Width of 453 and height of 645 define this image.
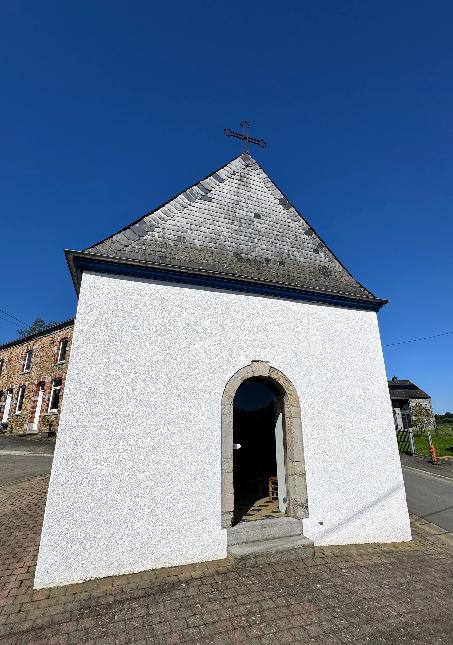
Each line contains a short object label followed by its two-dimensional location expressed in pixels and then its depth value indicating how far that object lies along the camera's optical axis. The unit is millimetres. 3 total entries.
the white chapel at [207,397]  4770
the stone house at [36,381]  19609
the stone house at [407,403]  34531
